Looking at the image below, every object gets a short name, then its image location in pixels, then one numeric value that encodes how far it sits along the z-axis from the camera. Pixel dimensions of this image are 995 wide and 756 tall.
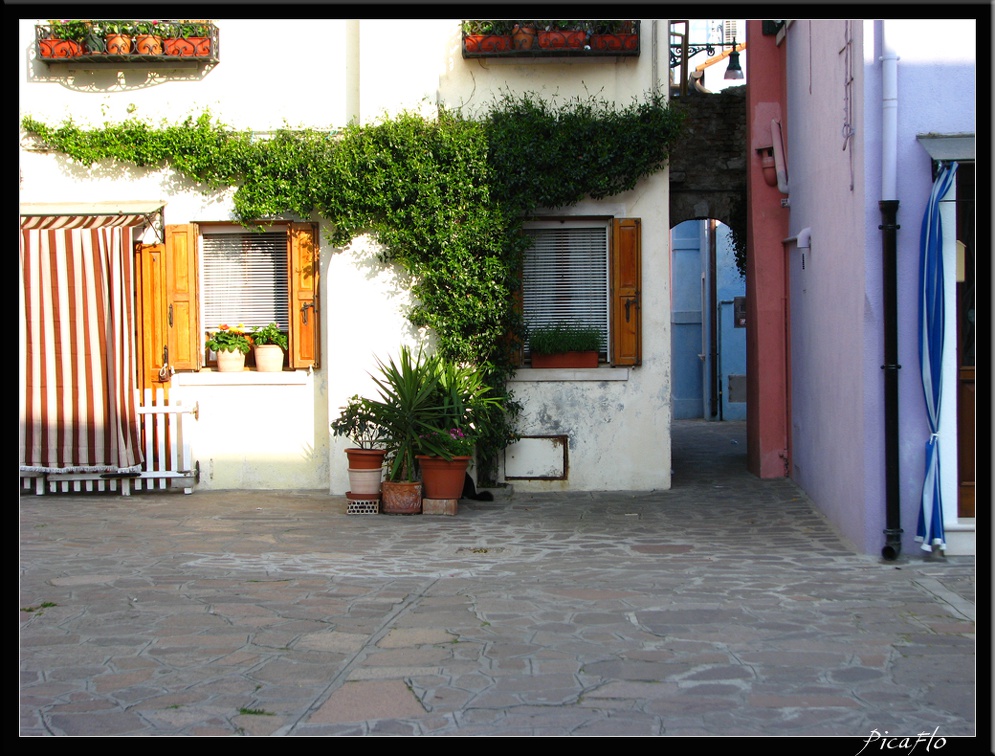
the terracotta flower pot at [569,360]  10.54
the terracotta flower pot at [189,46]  10.46
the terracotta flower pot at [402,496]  9.48
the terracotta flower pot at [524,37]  10.20
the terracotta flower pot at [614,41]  10.28
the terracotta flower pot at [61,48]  10.49
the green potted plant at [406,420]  9.51
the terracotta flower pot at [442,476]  9.48
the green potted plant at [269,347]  10.71
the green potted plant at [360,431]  9.56
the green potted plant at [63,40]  10.45
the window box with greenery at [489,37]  10.29
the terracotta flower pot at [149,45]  10.45
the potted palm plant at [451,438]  9.46
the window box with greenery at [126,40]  10.43
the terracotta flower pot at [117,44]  10.41
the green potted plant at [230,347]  10.67
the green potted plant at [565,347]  10.47
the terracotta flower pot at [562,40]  10.20
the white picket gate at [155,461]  10.42
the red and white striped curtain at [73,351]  10.23
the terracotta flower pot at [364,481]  9.54
